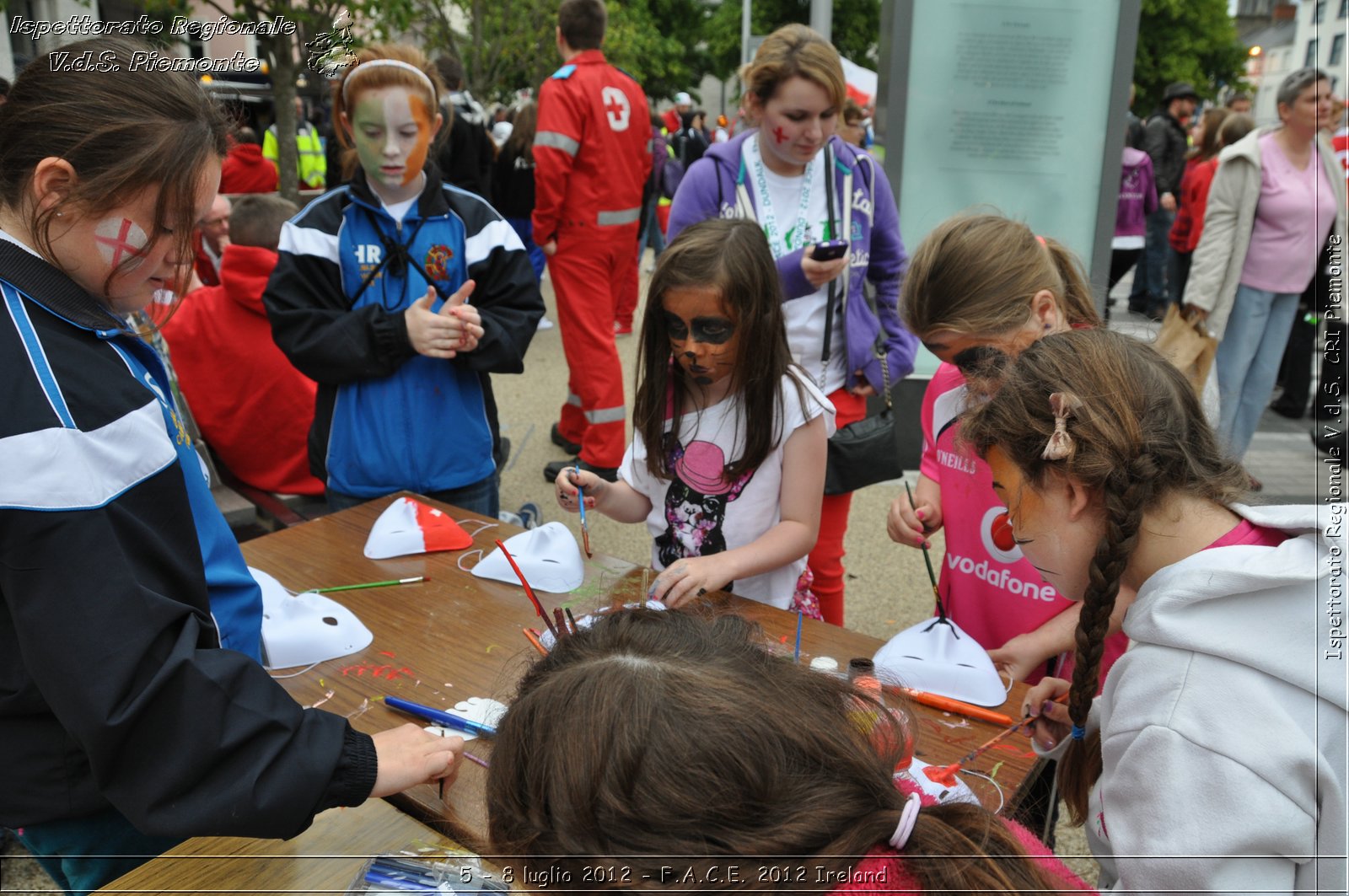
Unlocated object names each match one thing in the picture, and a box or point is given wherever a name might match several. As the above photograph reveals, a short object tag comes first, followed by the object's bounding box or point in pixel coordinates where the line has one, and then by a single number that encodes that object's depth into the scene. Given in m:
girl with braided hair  1.07
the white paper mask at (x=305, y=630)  1.75
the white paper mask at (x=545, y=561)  2.06
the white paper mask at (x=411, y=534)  2.20
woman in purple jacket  2.88
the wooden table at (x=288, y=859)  1.27
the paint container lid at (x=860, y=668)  1.68
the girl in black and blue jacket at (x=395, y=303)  2.49
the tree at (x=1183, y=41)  31.33
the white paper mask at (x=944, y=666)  1.66
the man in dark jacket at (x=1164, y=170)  9.09
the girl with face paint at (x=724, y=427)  2.10
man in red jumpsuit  4.91
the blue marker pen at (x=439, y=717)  1.57
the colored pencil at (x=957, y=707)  1.61
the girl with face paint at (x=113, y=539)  1.07
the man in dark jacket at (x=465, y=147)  6.77
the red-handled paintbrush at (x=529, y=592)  1.70
